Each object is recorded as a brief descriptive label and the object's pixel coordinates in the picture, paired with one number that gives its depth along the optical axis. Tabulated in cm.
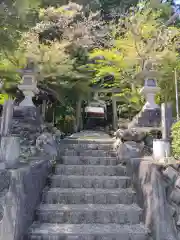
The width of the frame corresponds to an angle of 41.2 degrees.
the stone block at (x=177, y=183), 413
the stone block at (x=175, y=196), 404
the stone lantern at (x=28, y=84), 821
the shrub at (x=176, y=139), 482
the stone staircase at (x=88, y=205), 396
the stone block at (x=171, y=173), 427
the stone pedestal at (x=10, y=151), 457
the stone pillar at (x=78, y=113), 1388
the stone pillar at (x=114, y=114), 1413
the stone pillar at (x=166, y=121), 559
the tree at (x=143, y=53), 947
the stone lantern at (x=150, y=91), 842
